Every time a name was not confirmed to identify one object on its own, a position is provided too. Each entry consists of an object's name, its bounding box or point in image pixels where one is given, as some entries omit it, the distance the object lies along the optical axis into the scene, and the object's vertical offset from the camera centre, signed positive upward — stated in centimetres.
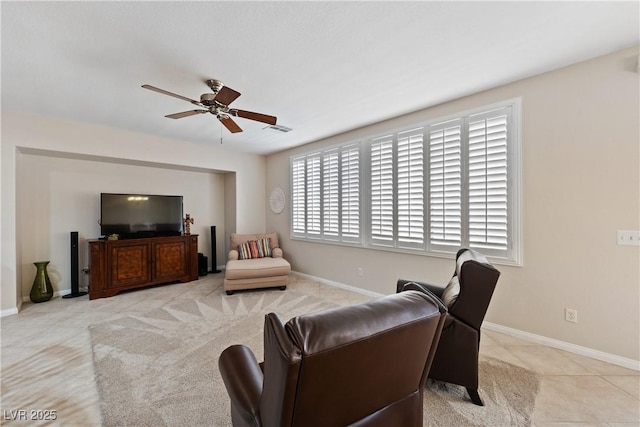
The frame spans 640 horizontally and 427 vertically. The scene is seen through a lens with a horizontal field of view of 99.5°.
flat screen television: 428 -2
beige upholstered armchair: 414 -82
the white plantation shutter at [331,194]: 451 +32
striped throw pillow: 484 -65
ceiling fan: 234 +99
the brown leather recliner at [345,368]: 78 -51
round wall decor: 562 +28
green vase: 380 -102
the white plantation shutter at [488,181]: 278 +34
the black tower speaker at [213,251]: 547 -77
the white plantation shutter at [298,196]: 511 +33
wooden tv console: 397 -79
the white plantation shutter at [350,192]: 420 +33
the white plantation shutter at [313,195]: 485 +33
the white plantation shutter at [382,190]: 377 +33
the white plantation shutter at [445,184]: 309 +34
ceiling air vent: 396 +127
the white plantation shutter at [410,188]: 343 +32
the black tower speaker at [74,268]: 399 -81
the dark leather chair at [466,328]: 170 -74
